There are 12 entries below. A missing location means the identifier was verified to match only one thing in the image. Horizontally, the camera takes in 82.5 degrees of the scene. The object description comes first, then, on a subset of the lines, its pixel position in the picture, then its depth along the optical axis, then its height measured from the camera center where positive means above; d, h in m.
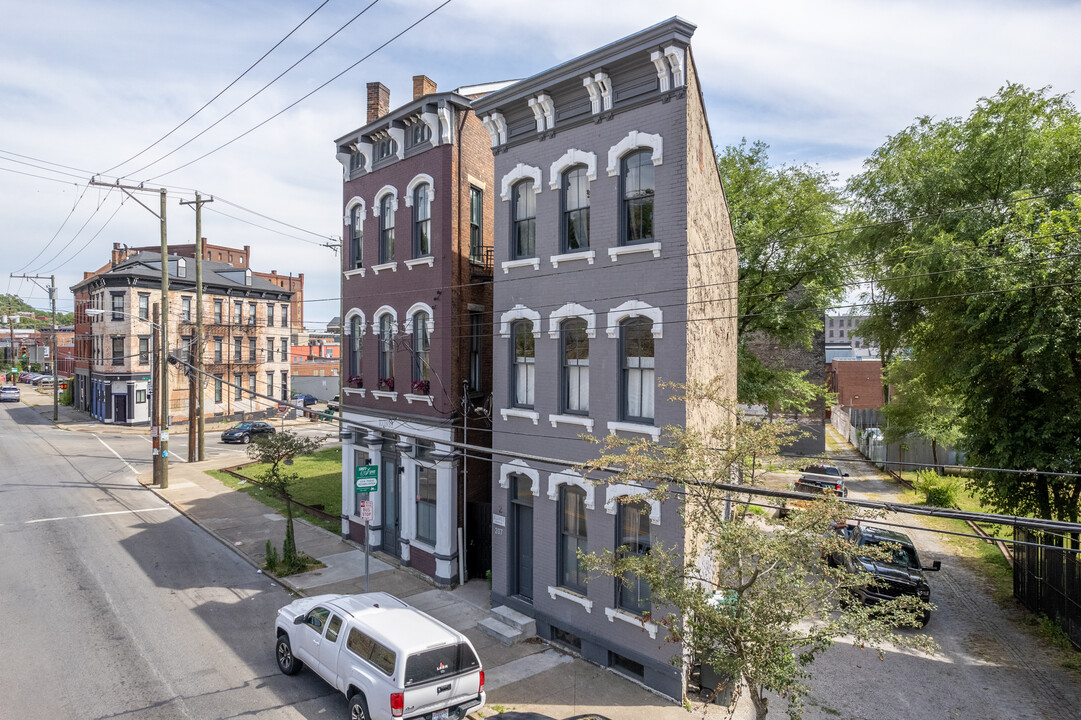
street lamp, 27.28 -3.11
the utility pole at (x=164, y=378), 26.86 -0.89
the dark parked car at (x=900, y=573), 15.98 -5.75
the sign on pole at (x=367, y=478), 14.16 -2.79
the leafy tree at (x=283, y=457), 17.92 -3.13
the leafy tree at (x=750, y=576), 7.91 -3.08
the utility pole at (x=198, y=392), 31.36 -1.83
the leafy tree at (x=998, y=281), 14.72 +2.03
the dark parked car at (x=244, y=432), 40.56 -4.90
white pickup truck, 9.70 -5.06
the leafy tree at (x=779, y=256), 26.80 +4.49
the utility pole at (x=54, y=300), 51.25 +5.33
